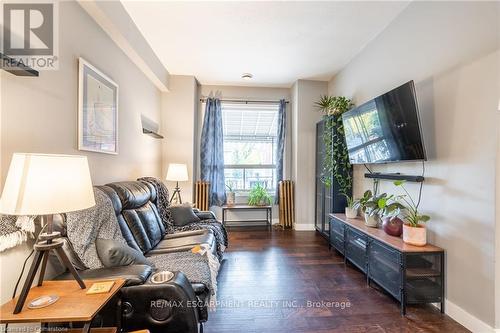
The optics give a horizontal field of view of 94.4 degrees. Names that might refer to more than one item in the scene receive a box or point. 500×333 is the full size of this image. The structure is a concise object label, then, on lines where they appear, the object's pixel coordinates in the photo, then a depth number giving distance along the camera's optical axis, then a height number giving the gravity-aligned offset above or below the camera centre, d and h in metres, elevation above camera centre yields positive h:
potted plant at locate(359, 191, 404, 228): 2.36 -0.45
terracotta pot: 2.01 -0.59
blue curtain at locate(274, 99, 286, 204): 4.71 +0.48
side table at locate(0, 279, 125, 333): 0.98 -0.65
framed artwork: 1.91 +0.51
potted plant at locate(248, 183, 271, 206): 4.59 -0.62
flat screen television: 2.01 +0.40
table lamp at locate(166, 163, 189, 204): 3.70 -0.10
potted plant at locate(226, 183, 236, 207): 4.58 -0.63
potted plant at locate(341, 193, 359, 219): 3.03 -0.57
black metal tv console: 1.92 -0.89
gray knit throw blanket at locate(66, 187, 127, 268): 1.47 -0.43
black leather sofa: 1.30 -0.77
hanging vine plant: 3.54 +0.31
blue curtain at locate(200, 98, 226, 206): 4.59 +0.26
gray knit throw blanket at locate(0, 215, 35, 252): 1.21 -0.35
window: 4.82 +0.44
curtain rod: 4.66 +1.34
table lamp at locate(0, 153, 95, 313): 0.98 -0.12
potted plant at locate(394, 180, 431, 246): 2.01 -0.53
